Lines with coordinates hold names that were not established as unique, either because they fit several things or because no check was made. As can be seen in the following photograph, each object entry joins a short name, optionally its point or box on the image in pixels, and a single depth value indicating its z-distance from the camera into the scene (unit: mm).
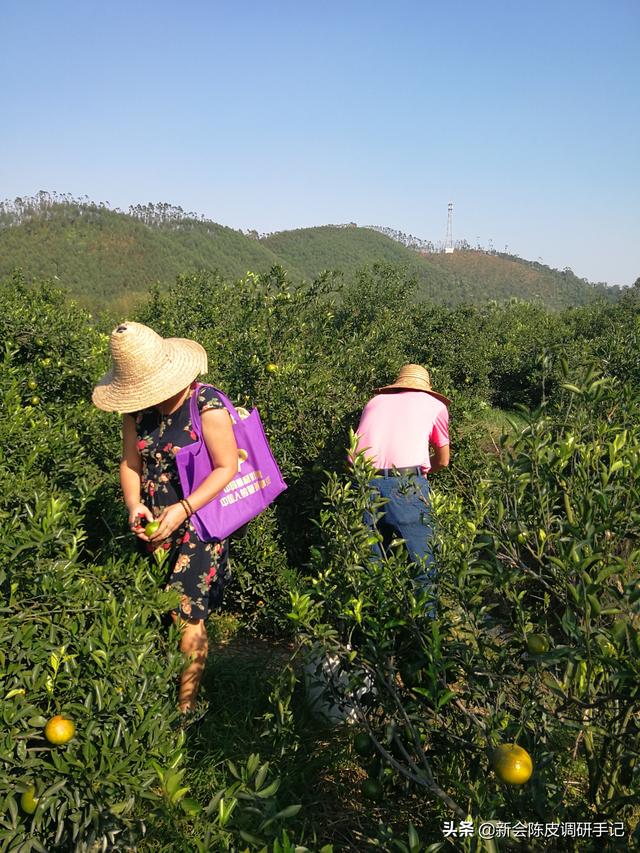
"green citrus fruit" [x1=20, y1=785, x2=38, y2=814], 1390
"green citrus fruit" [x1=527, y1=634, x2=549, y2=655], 1320
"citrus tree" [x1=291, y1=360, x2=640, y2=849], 1289
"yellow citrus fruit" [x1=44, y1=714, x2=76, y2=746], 1438
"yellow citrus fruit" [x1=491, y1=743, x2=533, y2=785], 1266
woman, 2293
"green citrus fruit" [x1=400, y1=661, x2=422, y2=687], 1722
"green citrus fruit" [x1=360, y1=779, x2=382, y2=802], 1810
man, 2830
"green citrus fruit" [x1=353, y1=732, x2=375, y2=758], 1829
